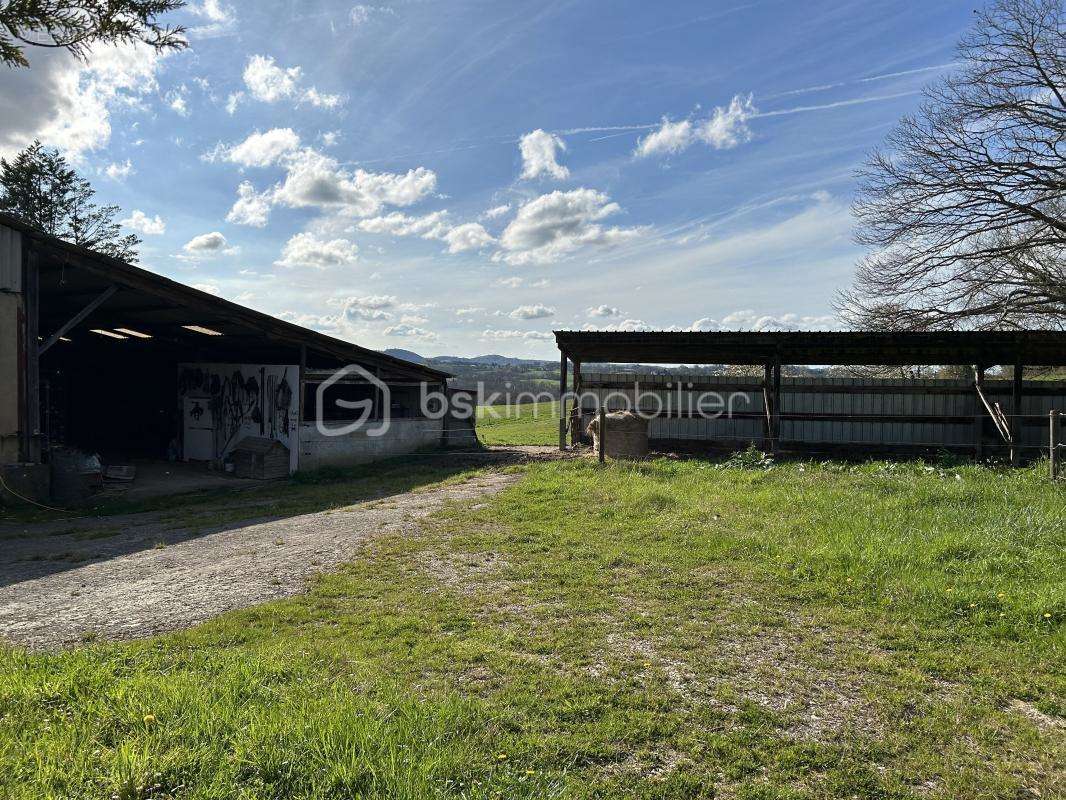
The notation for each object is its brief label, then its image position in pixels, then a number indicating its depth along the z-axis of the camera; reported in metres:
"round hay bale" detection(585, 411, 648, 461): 14.05
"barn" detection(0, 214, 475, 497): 10.98
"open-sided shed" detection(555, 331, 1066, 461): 13.61
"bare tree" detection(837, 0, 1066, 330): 14.97
